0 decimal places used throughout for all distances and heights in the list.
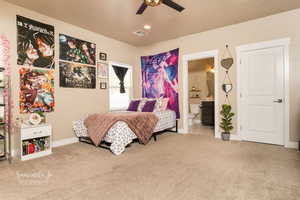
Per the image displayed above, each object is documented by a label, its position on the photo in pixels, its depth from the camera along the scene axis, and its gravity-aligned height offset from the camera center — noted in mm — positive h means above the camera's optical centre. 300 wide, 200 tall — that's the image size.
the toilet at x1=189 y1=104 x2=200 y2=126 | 6371 -469
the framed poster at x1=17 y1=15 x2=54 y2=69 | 3049 +1111
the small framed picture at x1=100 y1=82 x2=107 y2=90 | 4418 +380
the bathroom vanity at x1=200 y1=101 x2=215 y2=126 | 5703 -521
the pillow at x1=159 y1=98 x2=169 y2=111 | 4562 -154
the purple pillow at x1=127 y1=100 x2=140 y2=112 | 4569 -204
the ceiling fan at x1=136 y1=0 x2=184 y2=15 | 2264 +1372
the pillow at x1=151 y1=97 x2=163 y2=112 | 4435 -149
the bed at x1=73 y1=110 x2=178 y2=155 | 2941 -687
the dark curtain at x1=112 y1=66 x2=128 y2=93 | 4973 +791
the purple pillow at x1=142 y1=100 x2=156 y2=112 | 4250 -194
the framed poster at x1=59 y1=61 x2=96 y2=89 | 3639 +568
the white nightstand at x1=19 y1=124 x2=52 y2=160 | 2742 -744
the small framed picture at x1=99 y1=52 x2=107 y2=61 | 4387 +1171
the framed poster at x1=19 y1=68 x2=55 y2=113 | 3063 +182
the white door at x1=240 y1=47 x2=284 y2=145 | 3371 +59
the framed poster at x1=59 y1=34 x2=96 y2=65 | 3646 +1169
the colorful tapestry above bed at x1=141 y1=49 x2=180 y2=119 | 4750 +688
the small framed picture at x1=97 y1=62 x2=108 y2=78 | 4350 +804
